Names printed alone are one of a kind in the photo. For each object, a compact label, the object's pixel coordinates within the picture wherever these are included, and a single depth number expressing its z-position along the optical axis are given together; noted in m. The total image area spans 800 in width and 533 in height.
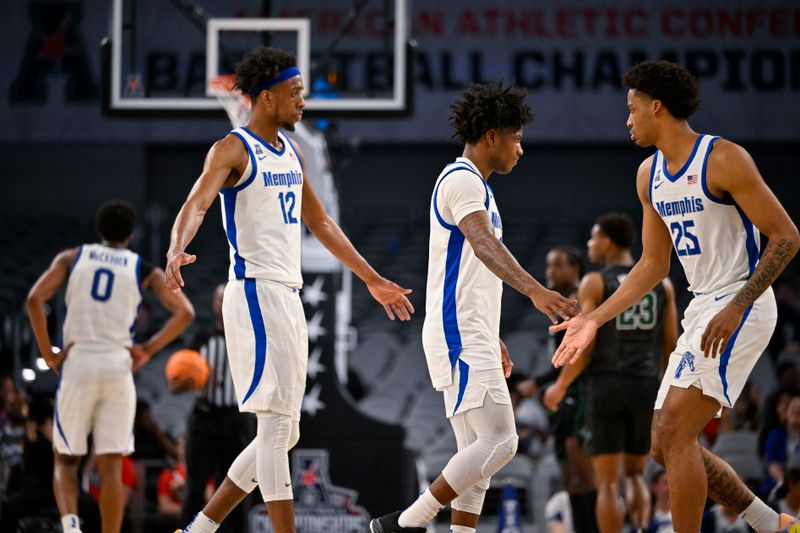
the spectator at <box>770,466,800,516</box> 16.95
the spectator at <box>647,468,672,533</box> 18.81
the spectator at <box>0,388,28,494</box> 19.67
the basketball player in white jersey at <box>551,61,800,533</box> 9.84
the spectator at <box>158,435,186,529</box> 20.27
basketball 16.72
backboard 20.06
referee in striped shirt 17.31
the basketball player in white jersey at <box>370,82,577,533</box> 10.27
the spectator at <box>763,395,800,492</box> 19.06
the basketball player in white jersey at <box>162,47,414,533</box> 10.52
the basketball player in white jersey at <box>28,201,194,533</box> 14.52
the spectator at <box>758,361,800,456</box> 21.50
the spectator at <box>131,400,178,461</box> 22.33
